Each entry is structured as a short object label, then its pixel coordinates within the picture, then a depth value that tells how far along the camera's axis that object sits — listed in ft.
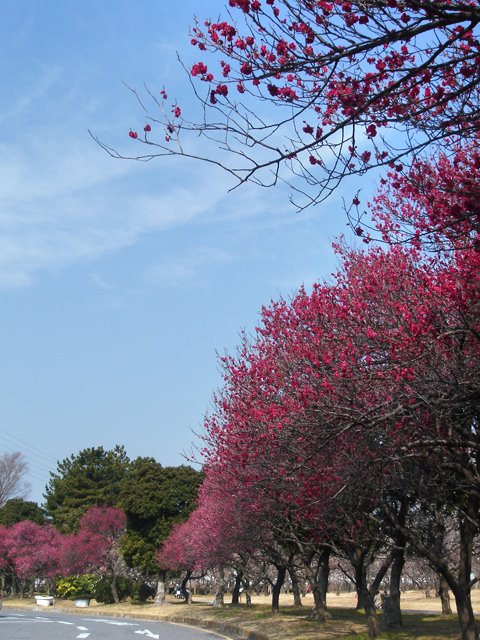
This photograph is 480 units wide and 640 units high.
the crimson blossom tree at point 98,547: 170.40
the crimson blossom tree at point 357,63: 18.69
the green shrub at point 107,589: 172.65
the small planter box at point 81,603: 165.17
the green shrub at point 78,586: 185.88
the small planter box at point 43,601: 166.81
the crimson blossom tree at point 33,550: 195.72
